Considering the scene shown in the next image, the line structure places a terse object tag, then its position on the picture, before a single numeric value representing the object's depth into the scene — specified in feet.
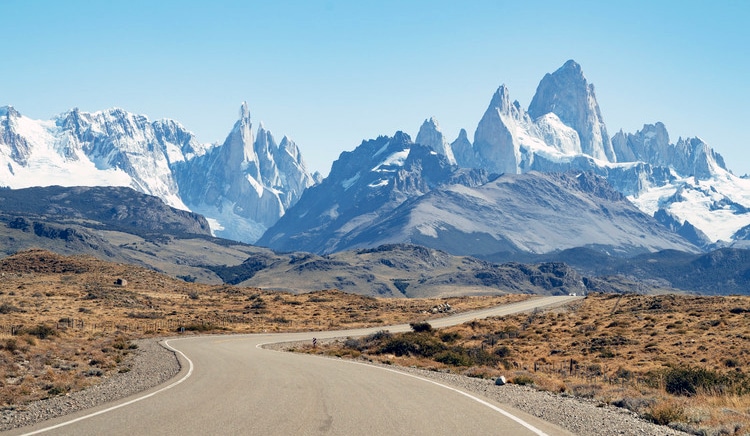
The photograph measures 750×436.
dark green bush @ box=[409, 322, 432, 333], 220.64
